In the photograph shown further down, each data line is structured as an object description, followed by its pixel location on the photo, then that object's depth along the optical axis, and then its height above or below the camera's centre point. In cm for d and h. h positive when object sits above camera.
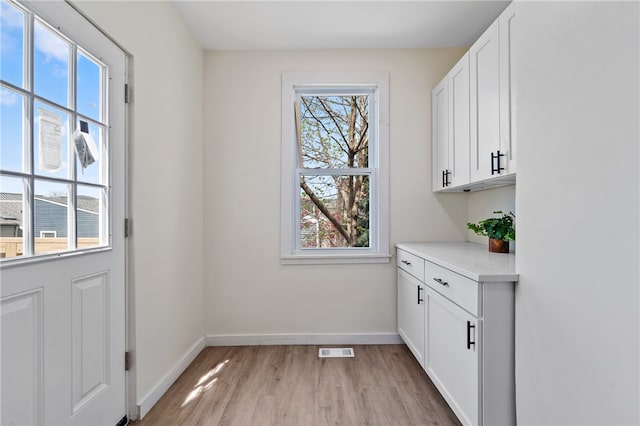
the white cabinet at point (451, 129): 228 +63
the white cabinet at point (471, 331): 151 -60
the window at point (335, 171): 305 +37
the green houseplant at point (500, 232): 217 -13
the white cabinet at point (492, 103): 177 +63
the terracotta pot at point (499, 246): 221 -22
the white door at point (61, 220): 117 -3
